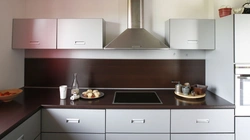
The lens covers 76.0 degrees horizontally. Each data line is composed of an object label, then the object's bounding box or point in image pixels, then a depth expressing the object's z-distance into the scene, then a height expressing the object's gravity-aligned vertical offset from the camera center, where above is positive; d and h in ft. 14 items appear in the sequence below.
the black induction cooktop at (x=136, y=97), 5.59 -1.08
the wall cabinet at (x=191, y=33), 6.38 +1.45
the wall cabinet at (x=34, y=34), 6.42 +1.42
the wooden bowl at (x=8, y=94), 5.27 -0.86
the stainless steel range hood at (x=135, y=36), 6.15 +1.31
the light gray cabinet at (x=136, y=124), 5.16 -1.77
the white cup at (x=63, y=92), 5.67 -0.82
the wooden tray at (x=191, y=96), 5.86 -0.99
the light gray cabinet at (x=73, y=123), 5.16 -1.75
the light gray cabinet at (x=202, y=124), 5.14 -1.76
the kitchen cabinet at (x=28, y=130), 3.82 -1.62
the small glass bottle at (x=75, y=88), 6.01 -0.75
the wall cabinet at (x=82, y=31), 6.39 +1.53
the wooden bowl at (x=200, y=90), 6.03 -0.78
